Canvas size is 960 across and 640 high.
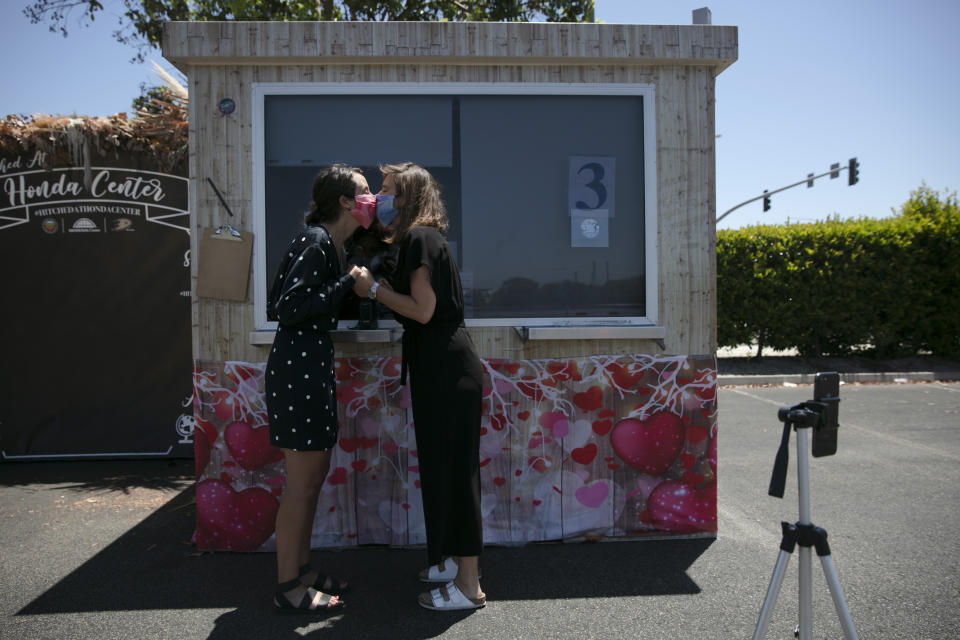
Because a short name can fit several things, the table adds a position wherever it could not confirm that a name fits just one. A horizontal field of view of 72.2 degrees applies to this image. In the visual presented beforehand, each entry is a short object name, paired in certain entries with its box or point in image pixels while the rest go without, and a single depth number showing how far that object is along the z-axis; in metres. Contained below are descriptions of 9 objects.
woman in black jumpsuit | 3.03
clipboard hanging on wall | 3.79
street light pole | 20.16
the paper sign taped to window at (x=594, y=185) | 4.10
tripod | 2.14
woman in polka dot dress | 2.99
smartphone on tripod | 2.20
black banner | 5.67
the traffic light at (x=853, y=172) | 20.14
